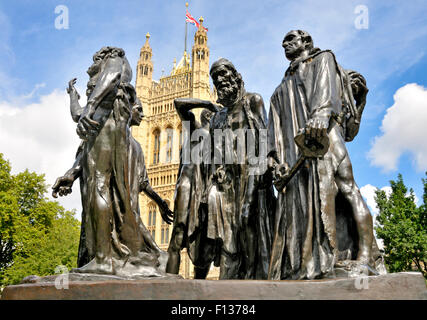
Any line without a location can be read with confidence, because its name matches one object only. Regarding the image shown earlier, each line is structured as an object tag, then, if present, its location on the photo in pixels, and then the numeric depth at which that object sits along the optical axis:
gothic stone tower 57.69
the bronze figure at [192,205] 5.22
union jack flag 59.34
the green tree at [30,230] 24.19
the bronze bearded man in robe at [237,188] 4.93
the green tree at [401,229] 18.45
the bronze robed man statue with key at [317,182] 3.79
